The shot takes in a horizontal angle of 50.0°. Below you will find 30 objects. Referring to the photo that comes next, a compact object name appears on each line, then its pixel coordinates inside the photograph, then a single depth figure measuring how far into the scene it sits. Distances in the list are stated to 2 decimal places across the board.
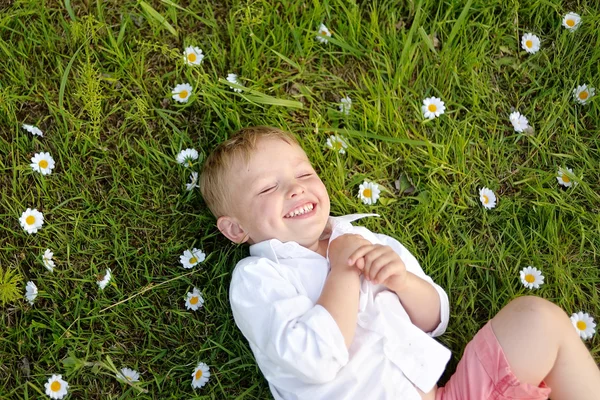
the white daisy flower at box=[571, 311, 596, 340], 2.77
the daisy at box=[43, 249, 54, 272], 2.74
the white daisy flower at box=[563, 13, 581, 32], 3.17
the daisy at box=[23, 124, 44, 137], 2.87
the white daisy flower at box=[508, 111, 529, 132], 3.07
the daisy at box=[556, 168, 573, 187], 3.00
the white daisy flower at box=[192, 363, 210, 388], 2.67
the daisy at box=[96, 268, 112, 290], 2.74
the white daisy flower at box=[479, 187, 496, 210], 2.96
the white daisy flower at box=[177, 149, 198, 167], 2.90
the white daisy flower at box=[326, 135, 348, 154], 2.95
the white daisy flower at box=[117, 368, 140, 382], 2.68
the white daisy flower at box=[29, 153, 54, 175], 2.84
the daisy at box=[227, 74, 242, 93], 2.98
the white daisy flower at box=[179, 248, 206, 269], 2.79
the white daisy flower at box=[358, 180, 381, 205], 2.94
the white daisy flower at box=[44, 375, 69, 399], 2.62
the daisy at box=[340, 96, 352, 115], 3.02
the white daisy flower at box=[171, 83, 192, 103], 2.96
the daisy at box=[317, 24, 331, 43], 3.06
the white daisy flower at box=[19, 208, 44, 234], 2.79
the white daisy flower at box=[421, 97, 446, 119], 3.03
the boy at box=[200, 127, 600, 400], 2.27
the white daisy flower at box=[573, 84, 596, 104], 3.10
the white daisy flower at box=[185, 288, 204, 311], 2.76
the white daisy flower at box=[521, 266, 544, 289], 2.83
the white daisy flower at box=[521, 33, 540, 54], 3.17
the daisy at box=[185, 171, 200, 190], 2.86
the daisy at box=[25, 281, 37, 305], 2.72
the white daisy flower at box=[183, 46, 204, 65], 2.99
